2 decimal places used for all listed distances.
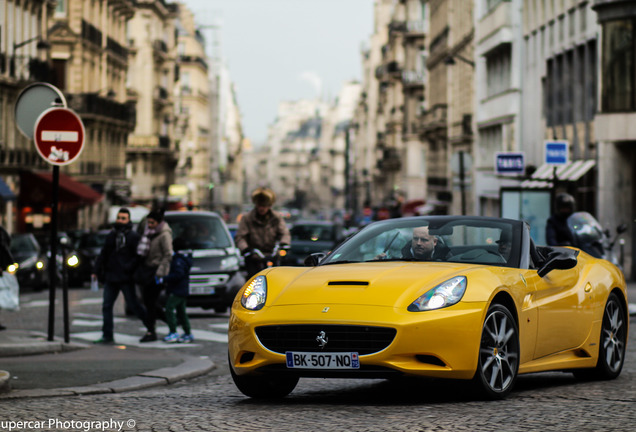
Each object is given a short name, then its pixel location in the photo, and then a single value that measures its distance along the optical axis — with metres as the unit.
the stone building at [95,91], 63.91
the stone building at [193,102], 129.12
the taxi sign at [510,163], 34.50
